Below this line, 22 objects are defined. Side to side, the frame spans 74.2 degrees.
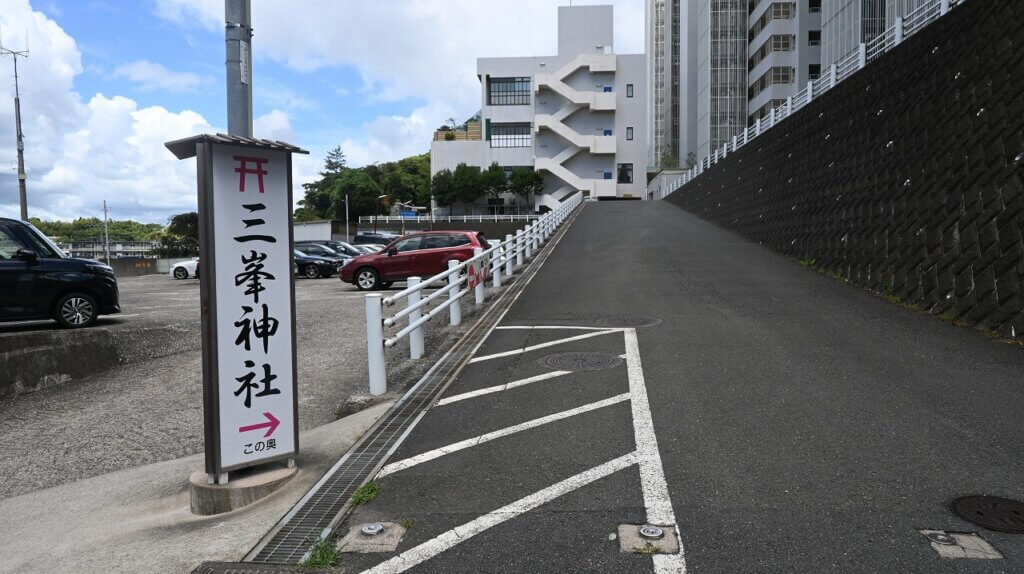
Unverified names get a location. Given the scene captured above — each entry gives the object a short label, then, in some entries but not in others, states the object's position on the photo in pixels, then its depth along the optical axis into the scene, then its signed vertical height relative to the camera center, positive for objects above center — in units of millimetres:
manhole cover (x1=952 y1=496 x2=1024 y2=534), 3684 -1479
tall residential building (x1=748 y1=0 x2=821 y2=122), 56344 +17435
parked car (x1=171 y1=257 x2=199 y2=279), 29469 -402
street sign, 4711 -298
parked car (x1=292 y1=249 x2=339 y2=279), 26531 -266
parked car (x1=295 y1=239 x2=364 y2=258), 28328 +498
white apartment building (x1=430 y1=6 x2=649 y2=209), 69125 +14947
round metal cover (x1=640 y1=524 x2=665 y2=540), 3653 -1509
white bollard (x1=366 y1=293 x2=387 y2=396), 7047 -937
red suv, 19328 -6
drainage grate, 3838 -1547
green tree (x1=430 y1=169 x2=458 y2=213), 68375 +7126
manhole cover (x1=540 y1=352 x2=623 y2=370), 7590 -1214
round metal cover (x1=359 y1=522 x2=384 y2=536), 3850 -1551
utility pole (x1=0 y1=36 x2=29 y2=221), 27891 +4320
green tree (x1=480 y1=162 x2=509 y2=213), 67938 +7695
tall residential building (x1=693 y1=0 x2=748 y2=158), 65062 +17735
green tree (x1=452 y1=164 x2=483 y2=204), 68000 +7583
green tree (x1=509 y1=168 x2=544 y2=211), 66938 +7507
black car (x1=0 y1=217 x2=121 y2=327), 10344 -330
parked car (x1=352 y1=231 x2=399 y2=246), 41250 +1234
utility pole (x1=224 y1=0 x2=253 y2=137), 4977 +1417
